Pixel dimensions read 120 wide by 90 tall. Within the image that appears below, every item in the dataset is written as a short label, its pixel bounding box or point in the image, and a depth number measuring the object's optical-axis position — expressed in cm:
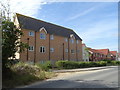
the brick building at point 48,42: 1784
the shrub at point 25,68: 826
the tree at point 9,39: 660
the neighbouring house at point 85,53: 3226
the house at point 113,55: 5165
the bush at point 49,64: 1487
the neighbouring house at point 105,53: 4560
